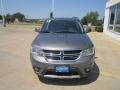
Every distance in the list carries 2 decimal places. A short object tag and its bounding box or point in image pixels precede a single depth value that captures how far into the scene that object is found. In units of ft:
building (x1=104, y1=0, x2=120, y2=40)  25.81
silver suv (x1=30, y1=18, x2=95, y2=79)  7.44
